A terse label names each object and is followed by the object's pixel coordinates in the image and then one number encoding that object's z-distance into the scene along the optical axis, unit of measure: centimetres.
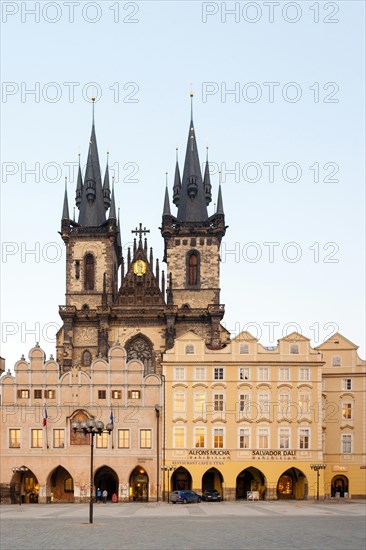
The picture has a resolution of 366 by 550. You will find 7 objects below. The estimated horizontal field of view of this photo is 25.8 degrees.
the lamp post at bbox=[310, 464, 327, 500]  6206
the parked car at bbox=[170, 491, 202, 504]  5550
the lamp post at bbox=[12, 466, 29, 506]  6153
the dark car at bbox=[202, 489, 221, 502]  5875
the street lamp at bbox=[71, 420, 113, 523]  3775
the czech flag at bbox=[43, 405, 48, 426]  6284
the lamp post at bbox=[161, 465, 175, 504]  6228
